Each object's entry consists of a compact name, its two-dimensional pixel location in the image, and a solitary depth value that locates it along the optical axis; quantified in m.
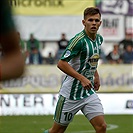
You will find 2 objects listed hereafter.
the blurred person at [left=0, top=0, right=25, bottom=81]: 4.48
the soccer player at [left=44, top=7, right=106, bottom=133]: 14.30
